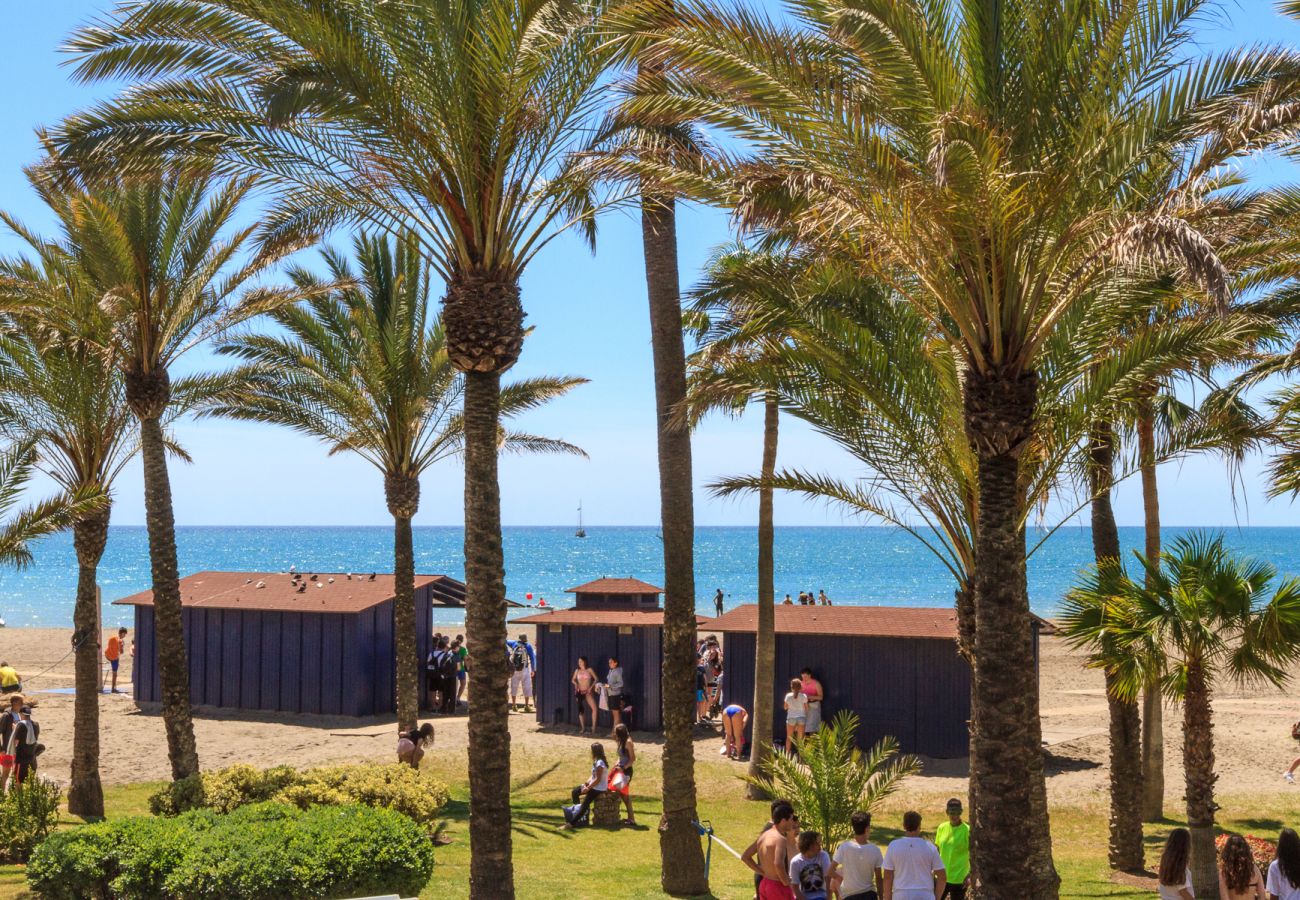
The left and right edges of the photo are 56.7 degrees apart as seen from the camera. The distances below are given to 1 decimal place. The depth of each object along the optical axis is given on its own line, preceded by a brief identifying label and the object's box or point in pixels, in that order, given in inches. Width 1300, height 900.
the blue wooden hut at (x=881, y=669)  785.6
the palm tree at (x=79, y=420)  577.6
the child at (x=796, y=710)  767.1
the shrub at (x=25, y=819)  486.6
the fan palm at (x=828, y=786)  446.9
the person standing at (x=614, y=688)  869.2
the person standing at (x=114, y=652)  1129.3
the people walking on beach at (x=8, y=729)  584.7
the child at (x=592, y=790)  593.3
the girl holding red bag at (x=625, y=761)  600.4
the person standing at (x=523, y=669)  1055.0
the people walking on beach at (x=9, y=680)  946.9
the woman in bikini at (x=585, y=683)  877.8
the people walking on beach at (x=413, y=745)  607.5
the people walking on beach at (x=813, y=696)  781.9
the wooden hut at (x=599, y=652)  888.3
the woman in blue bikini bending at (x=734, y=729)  783.1
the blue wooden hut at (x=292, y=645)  956.0
